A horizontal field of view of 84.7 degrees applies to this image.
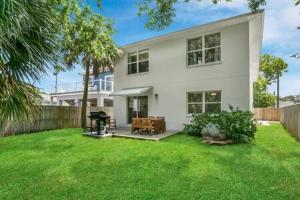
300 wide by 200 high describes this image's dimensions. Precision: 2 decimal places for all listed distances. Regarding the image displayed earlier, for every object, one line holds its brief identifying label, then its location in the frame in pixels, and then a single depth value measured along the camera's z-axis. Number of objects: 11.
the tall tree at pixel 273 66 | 31.26
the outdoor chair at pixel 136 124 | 10.77
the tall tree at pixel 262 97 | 29.81
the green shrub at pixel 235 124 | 8.49
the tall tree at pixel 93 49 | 11.25
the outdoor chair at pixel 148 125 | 10.42
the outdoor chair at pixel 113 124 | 13.36
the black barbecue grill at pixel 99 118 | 10.31
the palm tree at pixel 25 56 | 3.66
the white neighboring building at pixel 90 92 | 20.69
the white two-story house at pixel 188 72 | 10.03
